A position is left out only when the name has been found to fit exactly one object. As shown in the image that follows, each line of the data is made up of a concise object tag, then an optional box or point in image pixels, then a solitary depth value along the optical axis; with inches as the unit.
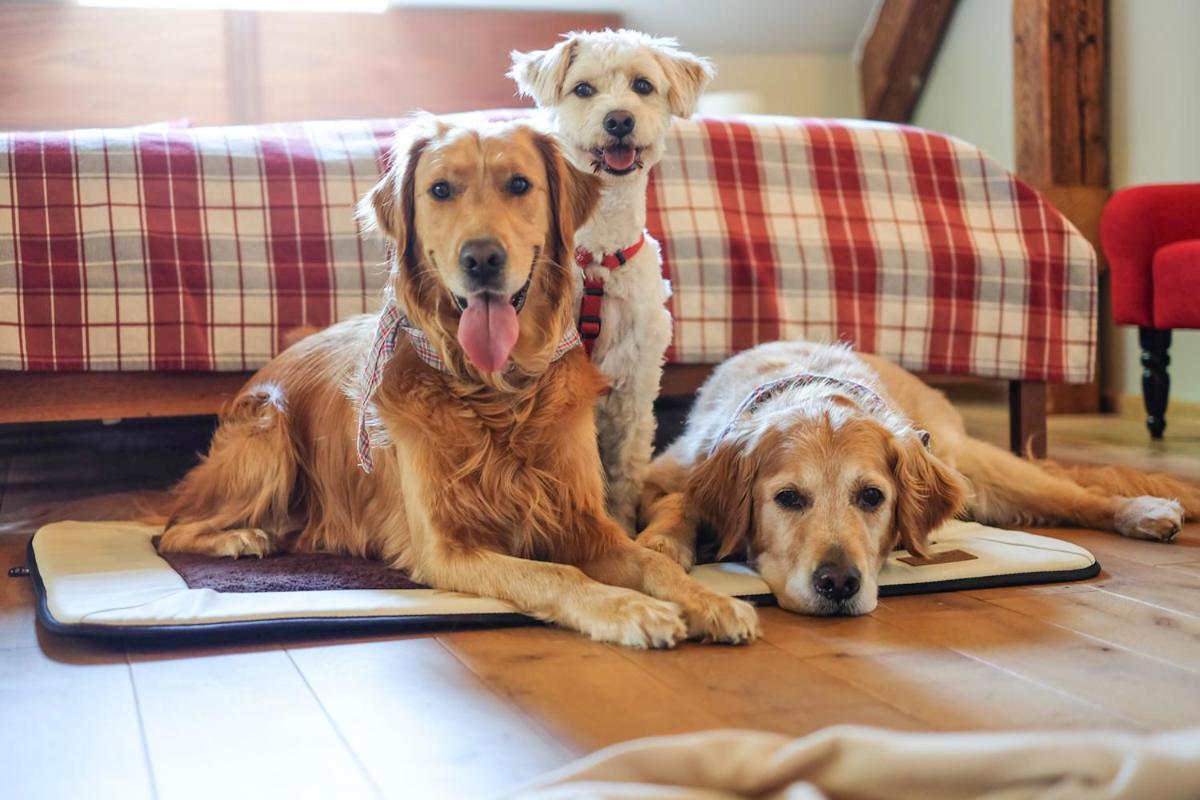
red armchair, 147.1
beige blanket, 41.7
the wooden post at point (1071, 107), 185.2
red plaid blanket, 109.0
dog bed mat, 69.9
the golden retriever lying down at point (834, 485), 76.6
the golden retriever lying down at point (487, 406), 75.0
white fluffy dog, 97.7
